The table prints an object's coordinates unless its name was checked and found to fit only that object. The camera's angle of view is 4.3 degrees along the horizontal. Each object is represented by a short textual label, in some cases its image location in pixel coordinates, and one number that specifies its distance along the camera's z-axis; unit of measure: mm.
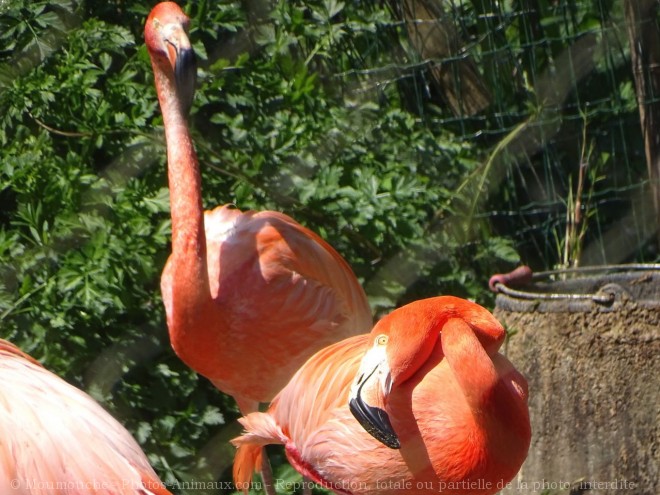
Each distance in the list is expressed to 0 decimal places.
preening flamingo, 12725
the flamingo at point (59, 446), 12484
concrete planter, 13112
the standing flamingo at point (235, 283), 13148
